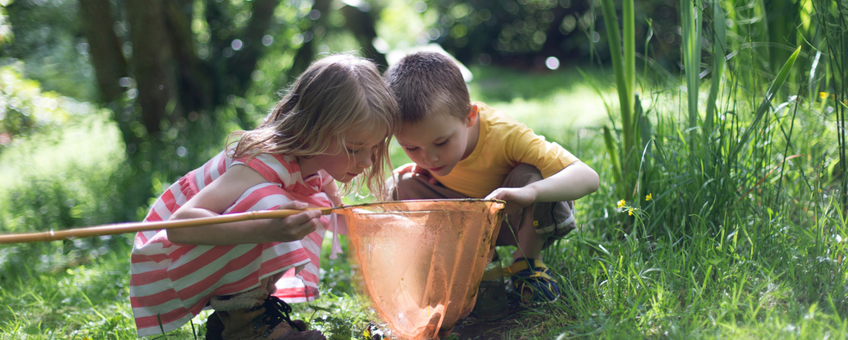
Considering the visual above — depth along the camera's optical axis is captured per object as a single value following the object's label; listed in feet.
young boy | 5.97
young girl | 5.50
